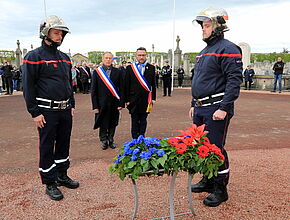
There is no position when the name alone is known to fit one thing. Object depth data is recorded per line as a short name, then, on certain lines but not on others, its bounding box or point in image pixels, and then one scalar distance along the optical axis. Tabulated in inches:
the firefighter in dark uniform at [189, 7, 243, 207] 125.1
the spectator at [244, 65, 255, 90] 757.3
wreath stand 110.1
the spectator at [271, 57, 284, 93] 637.3
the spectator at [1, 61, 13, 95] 625.6
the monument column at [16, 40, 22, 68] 1037.1
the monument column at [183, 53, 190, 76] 1061.8
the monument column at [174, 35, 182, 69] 991.0
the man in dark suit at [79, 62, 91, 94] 674.2
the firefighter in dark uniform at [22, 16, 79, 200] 135.6
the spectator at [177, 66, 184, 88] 827.4
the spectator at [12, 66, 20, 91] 752.9
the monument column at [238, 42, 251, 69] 880.3
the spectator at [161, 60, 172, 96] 604.8
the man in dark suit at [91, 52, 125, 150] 224.5
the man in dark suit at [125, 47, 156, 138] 220.7
